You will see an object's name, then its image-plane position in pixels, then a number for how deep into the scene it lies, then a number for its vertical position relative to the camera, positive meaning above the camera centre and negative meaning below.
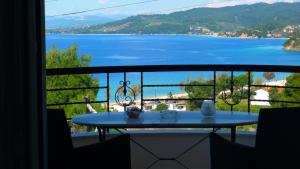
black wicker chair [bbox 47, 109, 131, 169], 2.62 -0.46
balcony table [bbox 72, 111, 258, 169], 3.18 -0.31
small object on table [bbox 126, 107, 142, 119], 3.42 -0.27
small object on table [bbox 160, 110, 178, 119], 3.38 -0.27
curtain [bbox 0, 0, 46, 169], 1.14 -0.02
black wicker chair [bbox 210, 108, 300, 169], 2.46 -0.37
